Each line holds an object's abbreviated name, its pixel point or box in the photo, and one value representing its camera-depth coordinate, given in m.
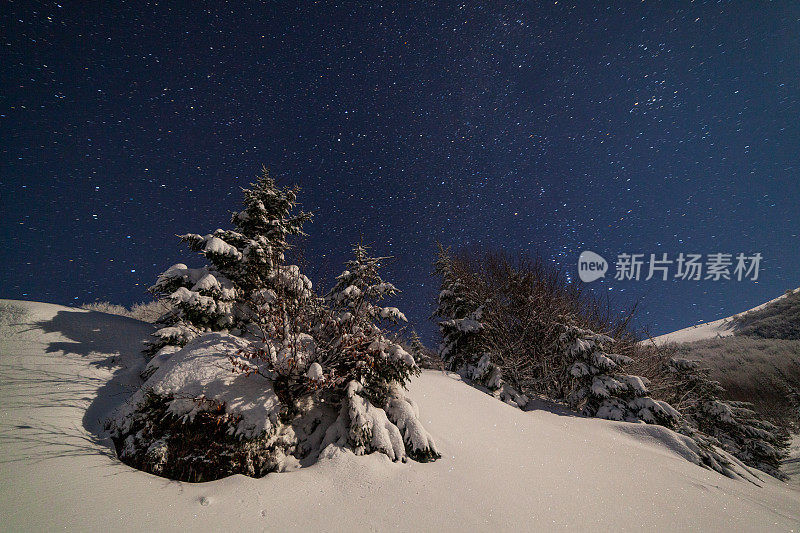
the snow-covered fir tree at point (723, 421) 10.09
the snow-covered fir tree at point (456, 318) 10.29
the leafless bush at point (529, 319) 10.95
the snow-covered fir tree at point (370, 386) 3.31
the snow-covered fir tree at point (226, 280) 5.45
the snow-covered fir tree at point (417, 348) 13.30
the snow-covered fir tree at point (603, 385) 6.82
